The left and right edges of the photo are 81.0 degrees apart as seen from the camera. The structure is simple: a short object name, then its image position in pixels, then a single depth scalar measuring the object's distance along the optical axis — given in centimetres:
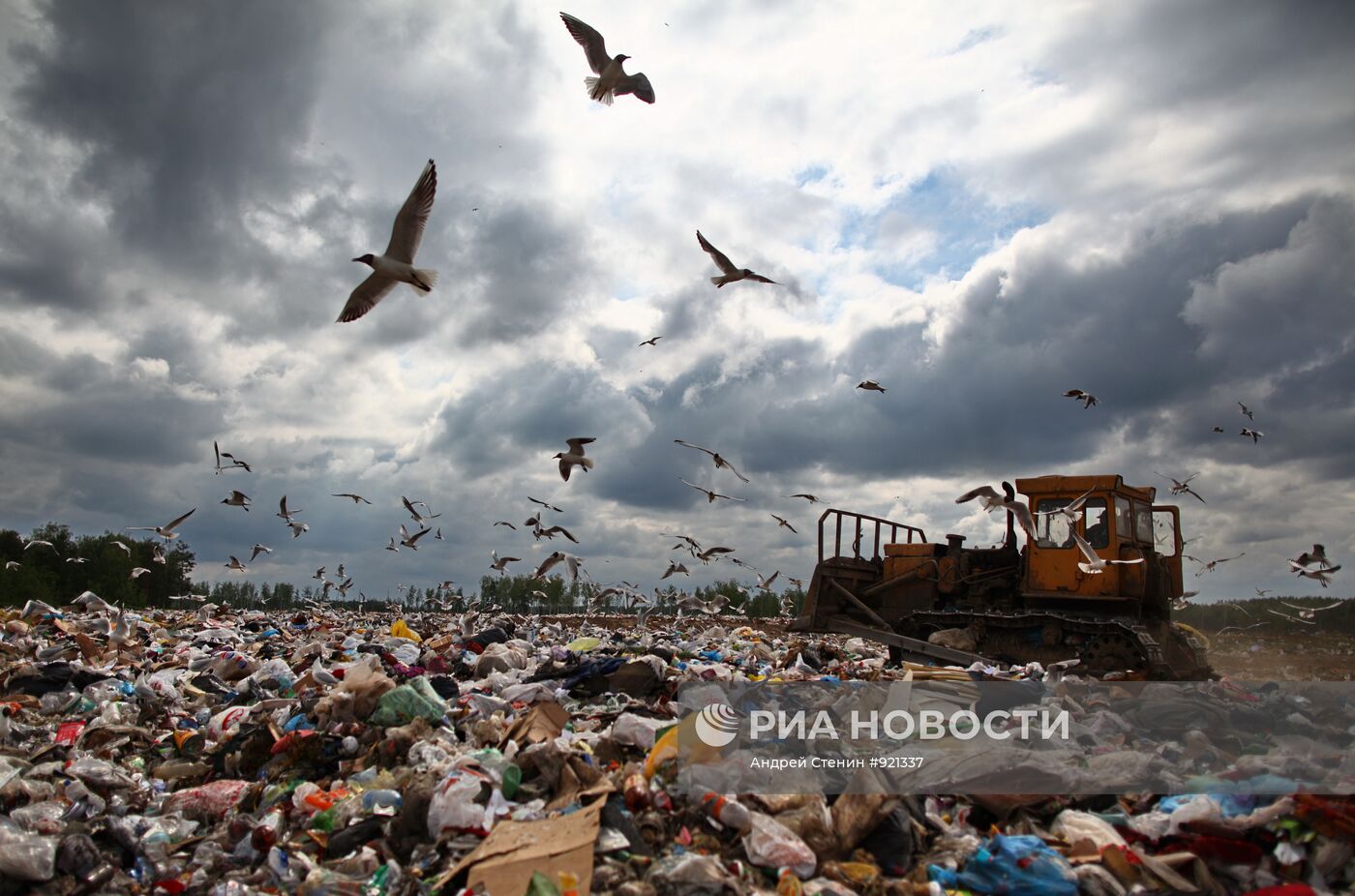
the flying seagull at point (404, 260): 531
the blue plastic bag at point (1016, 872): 321
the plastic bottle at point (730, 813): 370
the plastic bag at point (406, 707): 521
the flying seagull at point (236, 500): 1066
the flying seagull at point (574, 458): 750
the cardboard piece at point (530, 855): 336
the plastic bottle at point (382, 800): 415
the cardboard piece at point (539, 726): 474
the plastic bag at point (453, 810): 380
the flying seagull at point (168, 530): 982
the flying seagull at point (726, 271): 607
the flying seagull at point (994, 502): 728
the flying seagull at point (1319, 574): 779
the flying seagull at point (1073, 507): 758
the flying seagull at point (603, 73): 546
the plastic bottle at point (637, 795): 389
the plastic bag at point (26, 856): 366
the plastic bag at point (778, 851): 348
